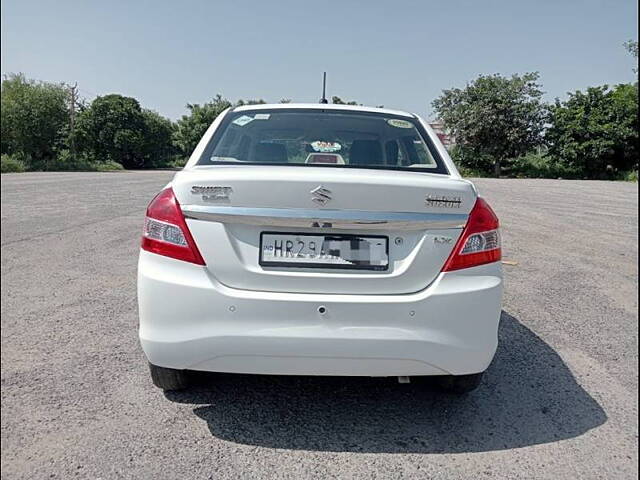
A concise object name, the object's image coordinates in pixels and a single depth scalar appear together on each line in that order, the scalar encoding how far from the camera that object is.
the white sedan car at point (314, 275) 2.12
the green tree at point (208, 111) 48.08
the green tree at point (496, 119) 38.75
